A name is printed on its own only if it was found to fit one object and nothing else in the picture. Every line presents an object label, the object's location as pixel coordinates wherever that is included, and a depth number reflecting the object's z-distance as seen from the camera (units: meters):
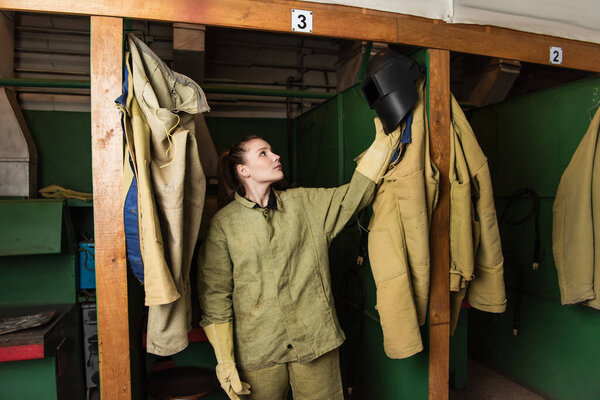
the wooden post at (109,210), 1.58
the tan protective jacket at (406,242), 1.81
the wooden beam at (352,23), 1.58
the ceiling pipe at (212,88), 2.77
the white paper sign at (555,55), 2.14
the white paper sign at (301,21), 1.77
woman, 1.87
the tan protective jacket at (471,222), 1.96
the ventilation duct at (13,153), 3.19
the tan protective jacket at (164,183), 1.46
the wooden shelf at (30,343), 2.10
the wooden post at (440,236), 1.95
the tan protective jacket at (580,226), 2.42
